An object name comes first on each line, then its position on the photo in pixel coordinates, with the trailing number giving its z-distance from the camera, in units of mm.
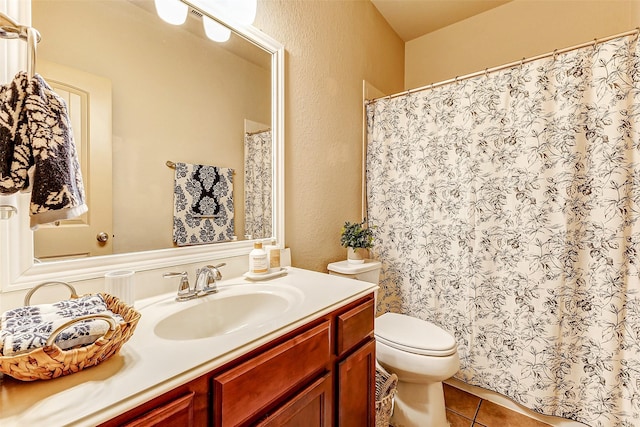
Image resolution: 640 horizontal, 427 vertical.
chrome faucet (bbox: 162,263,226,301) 967
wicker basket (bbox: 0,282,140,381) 467
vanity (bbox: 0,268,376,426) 475
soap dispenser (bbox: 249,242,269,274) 1173
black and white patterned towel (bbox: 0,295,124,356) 491
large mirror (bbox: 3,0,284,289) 824
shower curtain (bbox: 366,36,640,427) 1320
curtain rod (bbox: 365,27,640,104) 1305
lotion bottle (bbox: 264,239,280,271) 1244
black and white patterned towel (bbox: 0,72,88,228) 567
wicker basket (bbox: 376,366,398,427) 1307
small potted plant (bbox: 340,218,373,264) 1720
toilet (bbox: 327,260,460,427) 1341
